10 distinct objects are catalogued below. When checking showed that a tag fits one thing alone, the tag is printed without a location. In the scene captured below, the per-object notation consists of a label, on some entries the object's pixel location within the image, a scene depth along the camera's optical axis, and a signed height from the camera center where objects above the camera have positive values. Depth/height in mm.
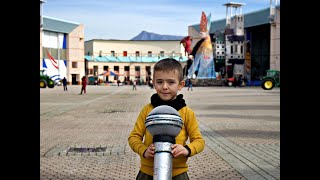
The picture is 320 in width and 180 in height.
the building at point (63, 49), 74188 +4838
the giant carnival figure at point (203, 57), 62500 +2833
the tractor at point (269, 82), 43172 -380
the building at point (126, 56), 92250 +4563
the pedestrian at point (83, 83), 34266 -478
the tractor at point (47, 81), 50875 -427
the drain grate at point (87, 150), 7695 -1273
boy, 2613 -251
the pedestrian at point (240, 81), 62250 -427
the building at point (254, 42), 64312 +5363
